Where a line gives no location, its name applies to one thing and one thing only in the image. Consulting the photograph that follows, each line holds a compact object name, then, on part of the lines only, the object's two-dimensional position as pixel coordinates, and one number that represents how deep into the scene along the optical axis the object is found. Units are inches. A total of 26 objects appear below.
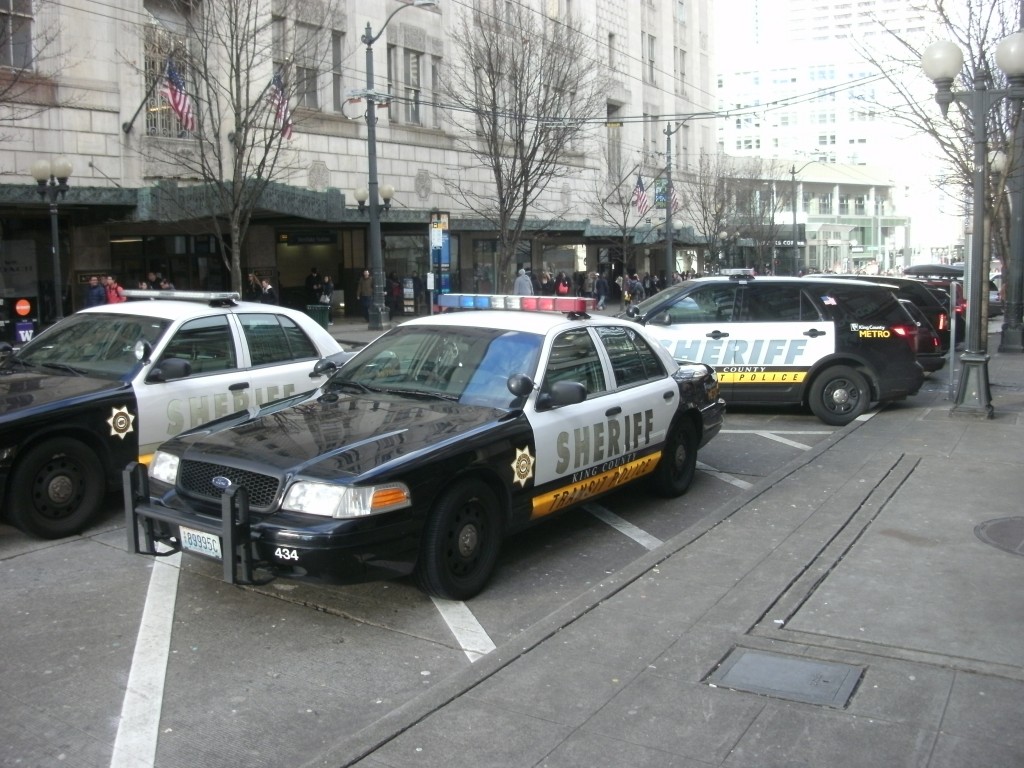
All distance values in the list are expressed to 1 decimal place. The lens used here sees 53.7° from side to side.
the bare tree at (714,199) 1833.2
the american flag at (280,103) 772.0
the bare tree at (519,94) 1080.8
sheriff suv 475.5
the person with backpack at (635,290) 1502.2
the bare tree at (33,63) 823.7
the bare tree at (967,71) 596.1
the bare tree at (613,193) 1686.8
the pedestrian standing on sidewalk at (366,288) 1286.9
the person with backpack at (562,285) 1475.1
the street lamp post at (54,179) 741.9
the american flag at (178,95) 764.0
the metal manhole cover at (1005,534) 255.8
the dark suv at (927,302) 665.6
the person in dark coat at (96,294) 900.0
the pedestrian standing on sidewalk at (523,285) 1155.3
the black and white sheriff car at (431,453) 202.1
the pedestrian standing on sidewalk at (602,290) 1499.8
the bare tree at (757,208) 1929.1
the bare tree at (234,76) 753.6
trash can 1115.3
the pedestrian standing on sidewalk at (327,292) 1226.0
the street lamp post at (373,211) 1067.9
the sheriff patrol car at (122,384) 262.4
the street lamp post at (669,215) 1540.4
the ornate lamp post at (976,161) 452.4
